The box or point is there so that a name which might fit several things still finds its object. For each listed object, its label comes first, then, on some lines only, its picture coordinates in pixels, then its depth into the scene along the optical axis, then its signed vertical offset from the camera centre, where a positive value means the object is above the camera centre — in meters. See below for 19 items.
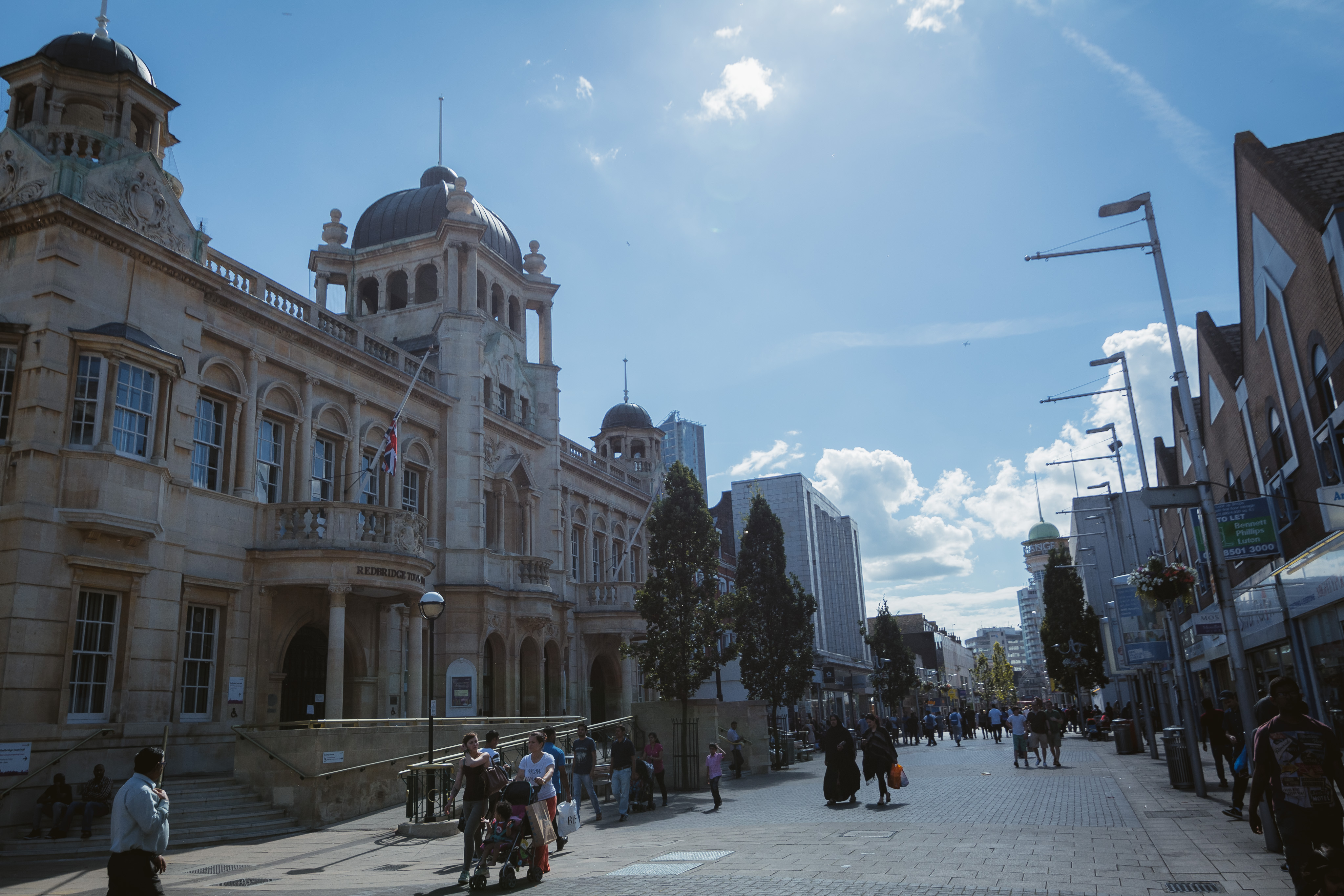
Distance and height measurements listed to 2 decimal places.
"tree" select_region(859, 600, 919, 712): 64.38 +1.26
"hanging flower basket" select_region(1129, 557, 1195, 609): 19.02 +1.62
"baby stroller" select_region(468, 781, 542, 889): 10.94 -1.75
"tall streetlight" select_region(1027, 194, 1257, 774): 13.89 +2.94
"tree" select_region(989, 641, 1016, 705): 130.50 -1.12
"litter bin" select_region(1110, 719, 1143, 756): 32.66 -2.44
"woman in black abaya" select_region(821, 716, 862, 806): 18.98 -1.73
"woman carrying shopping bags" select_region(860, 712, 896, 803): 18.44 -1.48
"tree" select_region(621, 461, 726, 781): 26.83 +2.61
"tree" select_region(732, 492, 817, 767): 36.69 +2.21
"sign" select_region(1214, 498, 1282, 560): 19.92 +2.73
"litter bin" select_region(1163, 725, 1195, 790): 18.19 -1.92
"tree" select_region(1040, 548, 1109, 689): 52.25 +2.36
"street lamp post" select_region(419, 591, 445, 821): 17.58 +1.73
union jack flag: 23.67 +6.25
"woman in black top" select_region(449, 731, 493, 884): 11.44 -1.16
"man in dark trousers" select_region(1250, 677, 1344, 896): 7.32 -0.94
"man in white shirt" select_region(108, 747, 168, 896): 7.08 -0.93
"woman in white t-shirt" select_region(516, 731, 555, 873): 12.54 -0.98
